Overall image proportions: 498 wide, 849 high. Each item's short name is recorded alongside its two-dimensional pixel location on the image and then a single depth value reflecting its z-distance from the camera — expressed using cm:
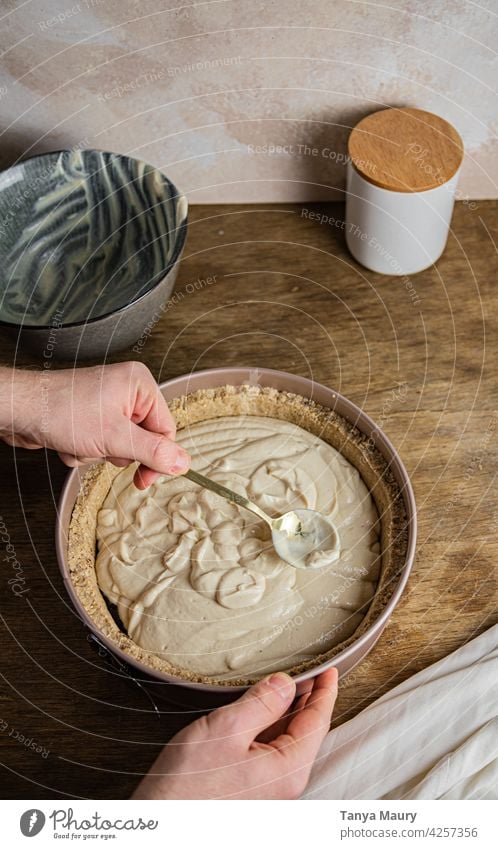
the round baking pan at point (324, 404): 75
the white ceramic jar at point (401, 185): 97
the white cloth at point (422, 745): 75
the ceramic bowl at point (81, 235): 102
